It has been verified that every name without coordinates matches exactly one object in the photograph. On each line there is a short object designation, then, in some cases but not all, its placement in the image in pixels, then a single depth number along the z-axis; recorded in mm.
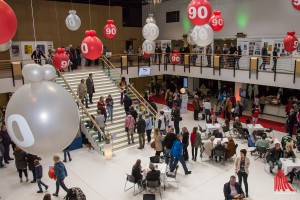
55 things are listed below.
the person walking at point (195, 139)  10258
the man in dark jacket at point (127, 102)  13986
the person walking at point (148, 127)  12070
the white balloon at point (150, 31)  9898
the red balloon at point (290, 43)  10180
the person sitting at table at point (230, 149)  10062
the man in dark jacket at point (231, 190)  6934
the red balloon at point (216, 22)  9461
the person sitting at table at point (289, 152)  9086
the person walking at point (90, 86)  14083
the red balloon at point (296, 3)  6338
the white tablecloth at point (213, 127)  12524
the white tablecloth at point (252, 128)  12156
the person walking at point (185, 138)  10086
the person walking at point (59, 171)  7820
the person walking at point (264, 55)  15442
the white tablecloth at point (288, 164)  8578
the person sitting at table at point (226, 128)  12438
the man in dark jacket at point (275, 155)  9094
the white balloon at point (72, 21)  11000
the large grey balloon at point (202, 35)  7824
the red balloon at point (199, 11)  6363
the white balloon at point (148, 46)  11375
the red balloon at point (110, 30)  10750
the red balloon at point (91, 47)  7312
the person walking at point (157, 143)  10116
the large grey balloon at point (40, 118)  3160
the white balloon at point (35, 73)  3277
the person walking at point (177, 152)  8969
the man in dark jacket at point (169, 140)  9680
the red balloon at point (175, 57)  17000
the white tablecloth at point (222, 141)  10645
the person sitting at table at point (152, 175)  7934
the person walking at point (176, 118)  13523
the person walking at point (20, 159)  8727
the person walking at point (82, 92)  13661
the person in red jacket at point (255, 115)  13648
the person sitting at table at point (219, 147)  9930
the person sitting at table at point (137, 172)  8156
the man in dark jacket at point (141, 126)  11472
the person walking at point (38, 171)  8148
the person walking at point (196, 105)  15823
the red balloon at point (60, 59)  10423
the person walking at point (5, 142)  10516
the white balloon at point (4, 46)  6277
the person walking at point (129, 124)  11820
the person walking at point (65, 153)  10630
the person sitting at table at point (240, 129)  12398
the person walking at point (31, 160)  8862
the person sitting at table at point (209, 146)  10195
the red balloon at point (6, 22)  3289
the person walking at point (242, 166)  7633
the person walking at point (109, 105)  13539
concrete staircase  12341
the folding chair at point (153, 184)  7938
